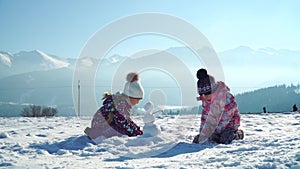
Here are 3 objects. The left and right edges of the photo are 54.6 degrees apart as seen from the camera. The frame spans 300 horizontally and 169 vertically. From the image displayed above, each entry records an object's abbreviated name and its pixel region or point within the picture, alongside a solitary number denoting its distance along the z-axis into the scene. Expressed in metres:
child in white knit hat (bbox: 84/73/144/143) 4.60
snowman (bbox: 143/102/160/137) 4.30
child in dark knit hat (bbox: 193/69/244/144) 4.32
